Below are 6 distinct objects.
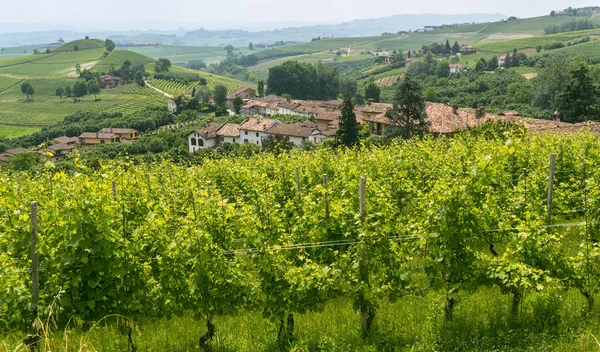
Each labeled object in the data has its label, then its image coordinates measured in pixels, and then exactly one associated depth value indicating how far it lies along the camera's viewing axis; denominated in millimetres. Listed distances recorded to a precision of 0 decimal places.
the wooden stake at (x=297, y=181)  12211
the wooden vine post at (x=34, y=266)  7027
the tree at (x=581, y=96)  44719
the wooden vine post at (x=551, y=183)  10762
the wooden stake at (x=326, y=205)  8541
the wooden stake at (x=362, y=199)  7742
